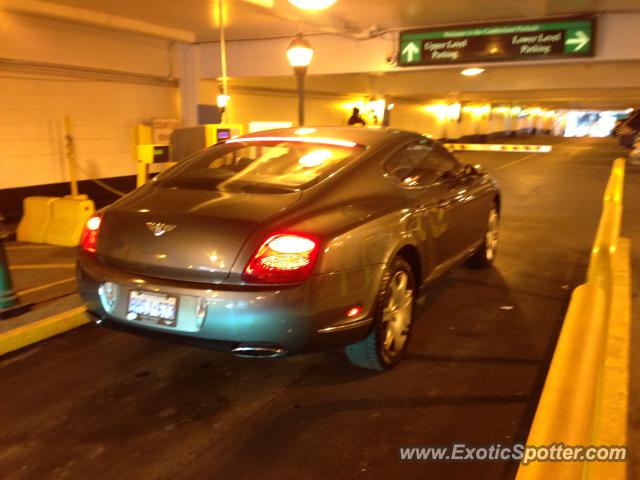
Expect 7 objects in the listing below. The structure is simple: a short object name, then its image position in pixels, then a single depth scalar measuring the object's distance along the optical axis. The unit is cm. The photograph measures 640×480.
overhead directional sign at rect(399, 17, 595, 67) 919
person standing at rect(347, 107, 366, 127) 1688
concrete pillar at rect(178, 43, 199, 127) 1227
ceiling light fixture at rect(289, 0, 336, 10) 686
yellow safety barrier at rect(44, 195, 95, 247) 723
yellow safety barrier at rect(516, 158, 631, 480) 221
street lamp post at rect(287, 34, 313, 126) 821
